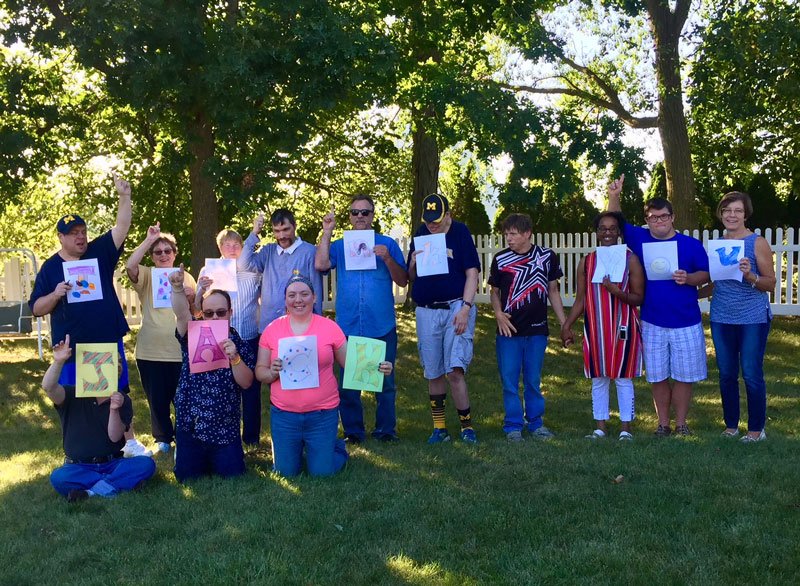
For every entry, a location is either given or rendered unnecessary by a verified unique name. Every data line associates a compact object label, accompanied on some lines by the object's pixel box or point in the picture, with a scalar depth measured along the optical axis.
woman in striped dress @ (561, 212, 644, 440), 6.86
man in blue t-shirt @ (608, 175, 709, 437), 6.76
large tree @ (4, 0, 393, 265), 10.14
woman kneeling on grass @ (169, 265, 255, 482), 5.96
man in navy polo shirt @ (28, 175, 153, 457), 6.17
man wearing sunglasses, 6.96
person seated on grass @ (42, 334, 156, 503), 5.71
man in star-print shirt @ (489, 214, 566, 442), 7.05
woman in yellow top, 6.93
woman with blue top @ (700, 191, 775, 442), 6.57
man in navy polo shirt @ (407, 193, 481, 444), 6.90
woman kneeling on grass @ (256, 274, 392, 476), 6.03
